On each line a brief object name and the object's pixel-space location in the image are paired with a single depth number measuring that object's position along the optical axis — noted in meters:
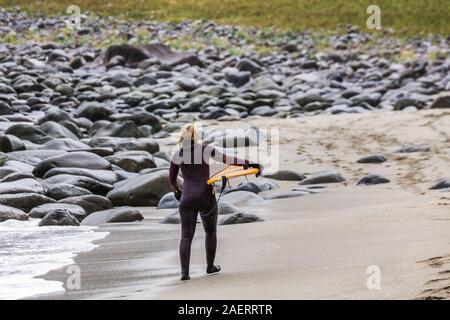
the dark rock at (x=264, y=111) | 34.64
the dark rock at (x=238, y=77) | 43.69
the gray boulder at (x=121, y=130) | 27.73
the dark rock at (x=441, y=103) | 33.10
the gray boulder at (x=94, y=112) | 31.47
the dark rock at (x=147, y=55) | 49.12
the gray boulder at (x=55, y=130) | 25.95
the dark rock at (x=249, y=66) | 48.50
